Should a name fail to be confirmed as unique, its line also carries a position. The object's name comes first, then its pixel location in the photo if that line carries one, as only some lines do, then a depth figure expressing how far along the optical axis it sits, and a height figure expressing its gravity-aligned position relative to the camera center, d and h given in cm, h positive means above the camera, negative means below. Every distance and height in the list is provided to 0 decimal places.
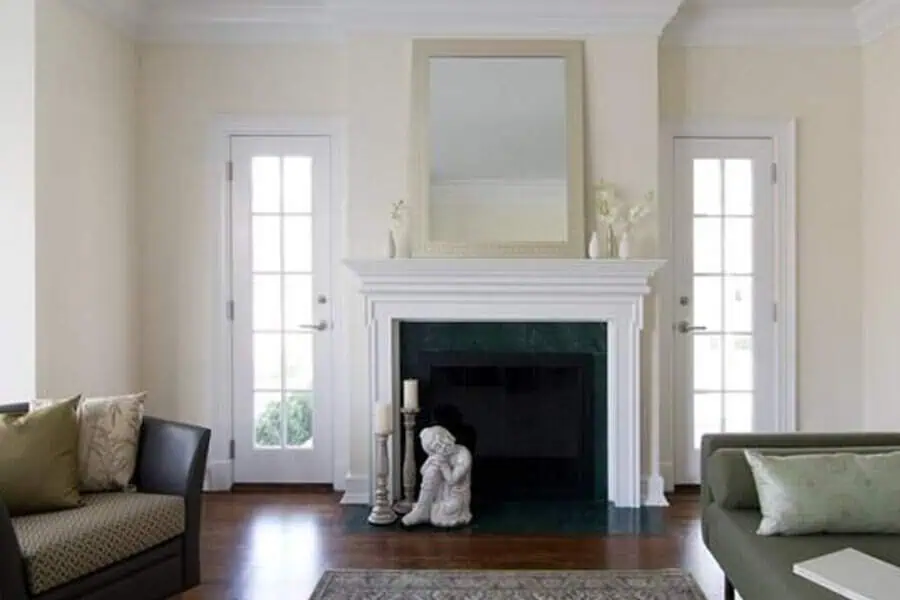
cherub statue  375 -97
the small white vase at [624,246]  403 +27
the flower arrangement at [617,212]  408 +47
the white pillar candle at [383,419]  380 -64
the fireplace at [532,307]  399 -6
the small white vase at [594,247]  402 +26
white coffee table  191 -77
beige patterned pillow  288 -58
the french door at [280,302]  448 -4
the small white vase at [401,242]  409 +30
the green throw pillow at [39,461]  260 -60
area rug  295 -120
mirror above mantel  411 +83
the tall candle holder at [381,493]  381 -103
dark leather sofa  258 -89
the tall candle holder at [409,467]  393 -93
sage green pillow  240 -67
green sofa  219 -79
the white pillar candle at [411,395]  388 -53
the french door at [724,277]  448 +11
